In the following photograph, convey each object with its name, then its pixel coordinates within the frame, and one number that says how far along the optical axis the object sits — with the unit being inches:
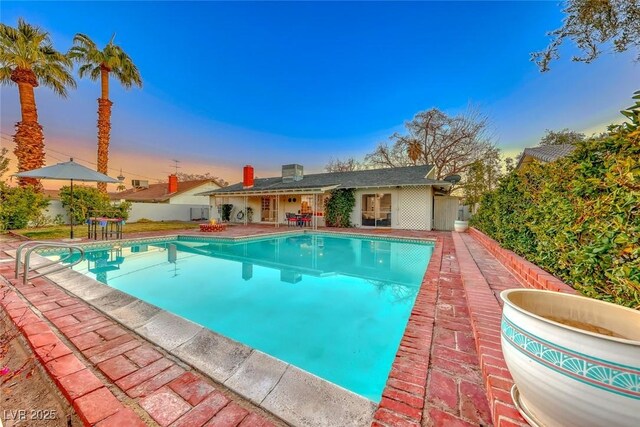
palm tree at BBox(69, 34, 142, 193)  581.3
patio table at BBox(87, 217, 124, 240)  357.5
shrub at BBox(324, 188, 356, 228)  631.8
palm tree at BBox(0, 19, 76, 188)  456.4
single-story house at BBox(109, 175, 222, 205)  1036.6
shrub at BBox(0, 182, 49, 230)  427.2
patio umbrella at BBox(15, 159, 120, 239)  323.6
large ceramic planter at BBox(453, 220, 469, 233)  501.7
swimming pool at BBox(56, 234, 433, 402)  124.8
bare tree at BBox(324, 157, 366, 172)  1187.0
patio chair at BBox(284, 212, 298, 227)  660.9
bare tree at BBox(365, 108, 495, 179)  869.2
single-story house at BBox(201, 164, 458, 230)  569.0
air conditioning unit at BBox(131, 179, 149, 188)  1298.0
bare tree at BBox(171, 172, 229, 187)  1671.5
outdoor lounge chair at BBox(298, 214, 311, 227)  653.9
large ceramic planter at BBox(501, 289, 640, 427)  36.2
